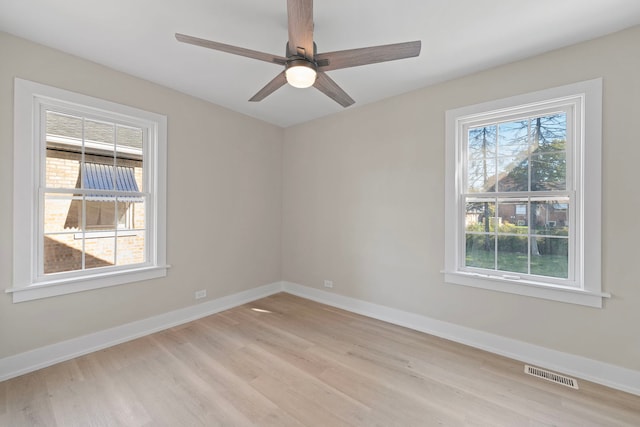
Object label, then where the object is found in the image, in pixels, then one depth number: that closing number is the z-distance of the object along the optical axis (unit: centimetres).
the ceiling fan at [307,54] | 155
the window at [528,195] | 218
